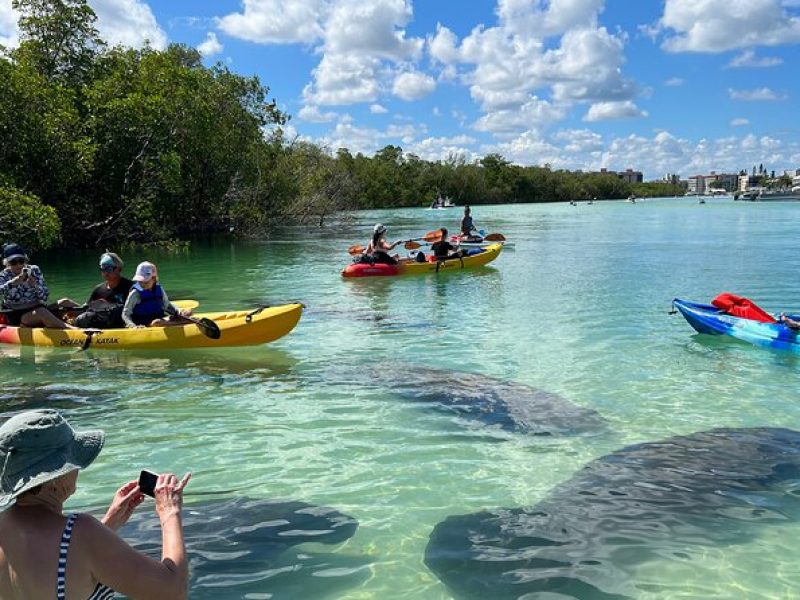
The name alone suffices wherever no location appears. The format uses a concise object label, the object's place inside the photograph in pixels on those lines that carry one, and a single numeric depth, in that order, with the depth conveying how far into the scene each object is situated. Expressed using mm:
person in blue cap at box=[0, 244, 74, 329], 9531
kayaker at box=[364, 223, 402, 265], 17797
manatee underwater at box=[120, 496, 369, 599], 3799
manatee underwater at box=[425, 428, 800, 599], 3887
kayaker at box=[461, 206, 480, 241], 23856
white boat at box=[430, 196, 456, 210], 88312
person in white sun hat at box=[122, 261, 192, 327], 9195
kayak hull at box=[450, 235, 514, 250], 22870
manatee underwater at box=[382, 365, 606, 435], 6477
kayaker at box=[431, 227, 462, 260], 18531
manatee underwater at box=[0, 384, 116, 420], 7184
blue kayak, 9070
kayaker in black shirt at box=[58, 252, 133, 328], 9539
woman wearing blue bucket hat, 1986
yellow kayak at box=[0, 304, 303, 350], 9117
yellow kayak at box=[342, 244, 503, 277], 17531
